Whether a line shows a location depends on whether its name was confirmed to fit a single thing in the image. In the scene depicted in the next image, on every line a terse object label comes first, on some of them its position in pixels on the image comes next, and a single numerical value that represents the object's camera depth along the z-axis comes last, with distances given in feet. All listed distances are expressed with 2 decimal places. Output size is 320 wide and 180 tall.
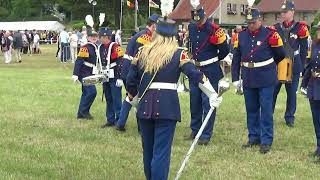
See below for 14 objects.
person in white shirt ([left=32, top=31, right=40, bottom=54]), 139.95
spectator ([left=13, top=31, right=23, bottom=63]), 108.99
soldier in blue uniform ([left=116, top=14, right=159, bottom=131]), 29.86
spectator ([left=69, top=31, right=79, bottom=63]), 103.66
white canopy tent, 280.31
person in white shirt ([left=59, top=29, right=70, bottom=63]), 104.32
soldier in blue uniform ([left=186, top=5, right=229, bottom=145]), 30.86
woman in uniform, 20.43
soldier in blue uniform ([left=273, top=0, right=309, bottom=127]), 34.24
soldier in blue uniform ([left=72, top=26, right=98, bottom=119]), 37.42
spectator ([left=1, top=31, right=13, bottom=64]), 105.09
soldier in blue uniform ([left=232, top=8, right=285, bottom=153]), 28.63
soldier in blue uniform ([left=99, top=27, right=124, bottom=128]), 35.81
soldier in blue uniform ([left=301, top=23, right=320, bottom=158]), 26.68
